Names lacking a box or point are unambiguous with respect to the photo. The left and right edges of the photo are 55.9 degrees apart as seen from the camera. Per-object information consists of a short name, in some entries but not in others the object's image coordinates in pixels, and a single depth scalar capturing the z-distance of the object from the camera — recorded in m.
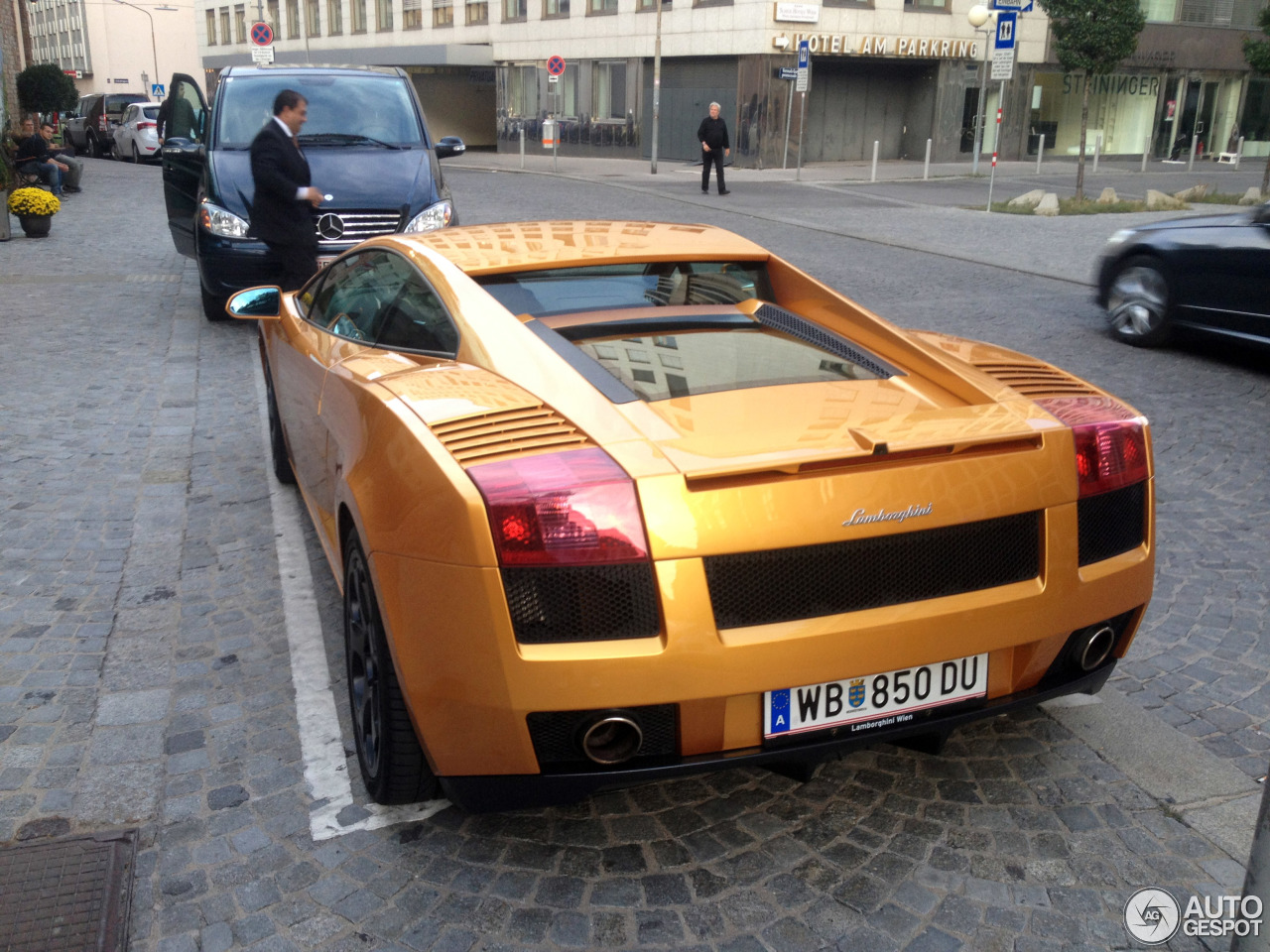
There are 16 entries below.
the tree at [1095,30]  23.80
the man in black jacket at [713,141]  23.98
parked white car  32.50
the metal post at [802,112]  32.91
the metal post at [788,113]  34.41
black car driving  8.06
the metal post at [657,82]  29.77
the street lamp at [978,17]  27.77
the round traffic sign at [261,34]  24.17
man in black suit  8.31
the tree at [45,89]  37.41
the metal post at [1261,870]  2.02
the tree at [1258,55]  25.56
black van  9.46
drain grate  2.61
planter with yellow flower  15.52
